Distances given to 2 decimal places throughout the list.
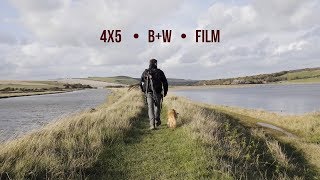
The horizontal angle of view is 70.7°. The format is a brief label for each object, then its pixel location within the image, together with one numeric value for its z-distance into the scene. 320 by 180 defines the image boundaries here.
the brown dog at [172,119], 8.76
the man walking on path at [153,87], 8.65
